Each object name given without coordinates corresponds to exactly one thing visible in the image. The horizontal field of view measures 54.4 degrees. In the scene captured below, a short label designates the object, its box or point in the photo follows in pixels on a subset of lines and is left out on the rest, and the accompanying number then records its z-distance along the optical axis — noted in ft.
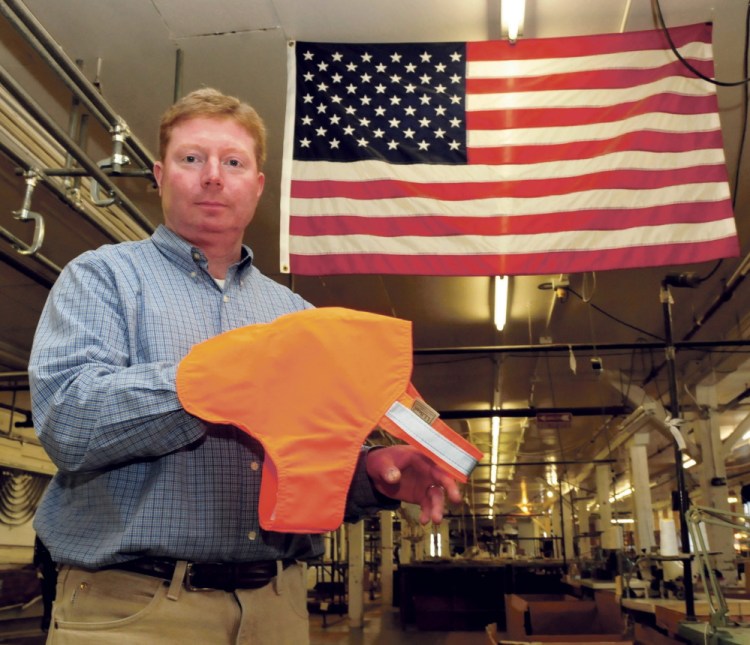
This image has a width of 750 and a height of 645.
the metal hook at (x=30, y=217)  12.58
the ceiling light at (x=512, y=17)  13.07
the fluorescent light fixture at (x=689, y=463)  60.79
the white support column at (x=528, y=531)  147.84
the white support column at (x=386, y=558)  61.77
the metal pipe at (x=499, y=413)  34.45
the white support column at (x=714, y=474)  34.42
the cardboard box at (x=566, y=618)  15.94
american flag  12.51
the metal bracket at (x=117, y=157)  12.83
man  3.74
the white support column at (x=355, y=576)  47.93
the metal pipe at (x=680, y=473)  13.25
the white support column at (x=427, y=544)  82.95
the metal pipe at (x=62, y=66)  10.36
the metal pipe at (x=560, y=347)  20.24
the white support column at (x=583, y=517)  91.81
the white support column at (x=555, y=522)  110.06
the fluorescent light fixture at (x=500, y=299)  24.84
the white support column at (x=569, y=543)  86.14
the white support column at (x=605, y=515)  60.70
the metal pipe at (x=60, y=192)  12.44
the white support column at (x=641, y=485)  40.81
